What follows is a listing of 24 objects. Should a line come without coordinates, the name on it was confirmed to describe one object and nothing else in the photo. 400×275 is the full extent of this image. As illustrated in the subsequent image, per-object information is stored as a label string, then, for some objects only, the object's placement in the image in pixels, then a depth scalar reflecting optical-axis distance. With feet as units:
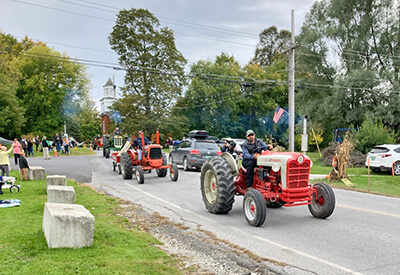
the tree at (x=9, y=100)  120.98
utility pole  66.13
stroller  33.85
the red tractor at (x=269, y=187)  22.95
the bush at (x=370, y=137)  73.87
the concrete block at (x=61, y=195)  25.40
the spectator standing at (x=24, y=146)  97.92
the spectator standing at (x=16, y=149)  62.36
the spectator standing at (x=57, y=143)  114.73
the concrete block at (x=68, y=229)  16.58
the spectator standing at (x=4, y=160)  43.37
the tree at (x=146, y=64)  146.00
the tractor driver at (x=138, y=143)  51.70
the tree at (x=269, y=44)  195.72
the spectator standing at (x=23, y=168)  44.60
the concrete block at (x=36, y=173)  45.75
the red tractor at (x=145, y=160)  49.80
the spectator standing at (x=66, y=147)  113.91
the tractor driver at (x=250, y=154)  25.76
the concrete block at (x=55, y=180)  34.60
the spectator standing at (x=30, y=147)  102.47
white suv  58.59
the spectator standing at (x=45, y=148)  91.56
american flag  75.41
